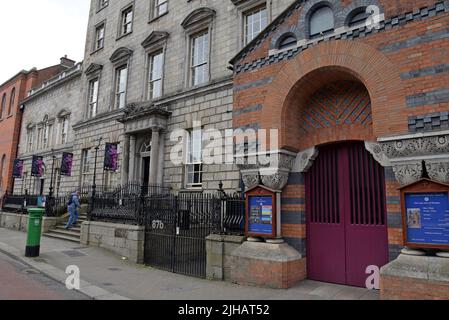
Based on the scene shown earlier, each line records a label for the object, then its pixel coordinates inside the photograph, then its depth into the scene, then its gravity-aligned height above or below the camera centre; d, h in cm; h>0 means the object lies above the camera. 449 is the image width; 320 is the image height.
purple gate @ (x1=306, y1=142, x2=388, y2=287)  681 -9
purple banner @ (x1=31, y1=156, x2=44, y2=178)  2524 +283
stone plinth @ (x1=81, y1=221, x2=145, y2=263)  1027 -113
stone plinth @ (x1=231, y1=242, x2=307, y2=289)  698 -124
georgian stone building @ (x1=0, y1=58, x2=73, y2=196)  3266 +939
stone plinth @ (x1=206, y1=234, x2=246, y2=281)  795 -115
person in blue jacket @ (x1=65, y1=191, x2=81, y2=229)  1497 -23
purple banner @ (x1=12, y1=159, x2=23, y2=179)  2869 +293
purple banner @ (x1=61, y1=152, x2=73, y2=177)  2220 +264
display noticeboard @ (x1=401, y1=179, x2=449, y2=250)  522 -3
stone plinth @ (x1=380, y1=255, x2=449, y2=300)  505 -105
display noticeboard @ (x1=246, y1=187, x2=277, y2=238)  742 -9
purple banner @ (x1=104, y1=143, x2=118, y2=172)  1820 +260
